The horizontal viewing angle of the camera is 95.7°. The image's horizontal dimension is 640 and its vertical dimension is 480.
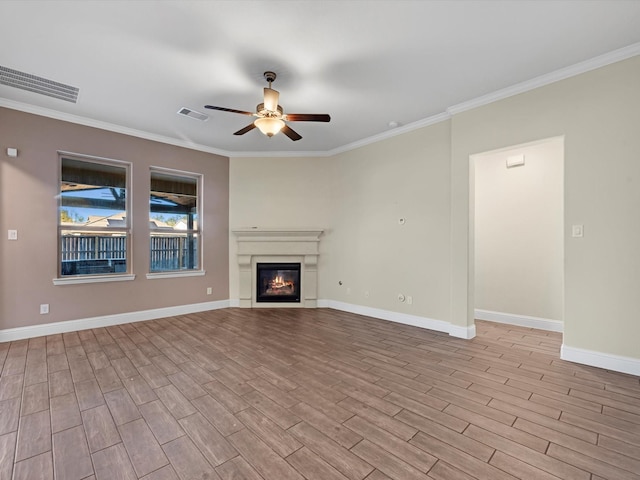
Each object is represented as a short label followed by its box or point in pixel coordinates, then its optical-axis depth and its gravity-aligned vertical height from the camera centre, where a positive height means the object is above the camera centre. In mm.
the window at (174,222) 4906 +360
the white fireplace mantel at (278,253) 5539 -217
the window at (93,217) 4105 +375
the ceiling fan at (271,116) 2877 +1281
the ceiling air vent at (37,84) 3053 +1771
